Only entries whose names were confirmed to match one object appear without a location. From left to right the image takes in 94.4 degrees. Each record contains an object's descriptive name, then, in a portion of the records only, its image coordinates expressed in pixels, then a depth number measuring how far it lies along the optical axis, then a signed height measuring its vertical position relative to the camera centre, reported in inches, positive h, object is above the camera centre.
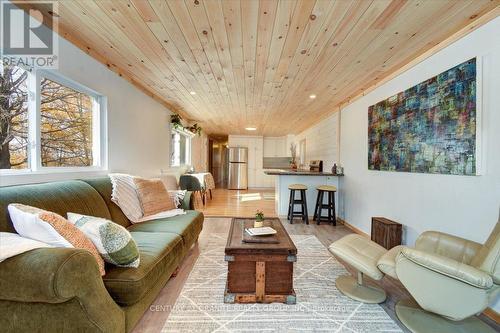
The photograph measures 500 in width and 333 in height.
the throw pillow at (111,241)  54.9 -19.4
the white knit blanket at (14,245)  41.8 -16.3
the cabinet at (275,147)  380.2 +25.6
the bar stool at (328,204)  166.6 -30.5
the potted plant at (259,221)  90.3 -23.3
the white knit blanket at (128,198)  98.1 -16.3
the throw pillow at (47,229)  48.2 -14.8
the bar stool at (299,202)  171.2 -29.7
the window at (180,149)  214.7 +13.0
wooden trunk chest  71.7 -35.0
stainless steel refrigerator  364.8 -9.3
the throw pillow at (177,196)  124.7 -18.9
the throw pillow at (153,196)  107.7 -17.2
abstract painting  74.3 +15.1
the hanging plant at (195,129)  242.8 +34.9
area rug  62.4 -44.2
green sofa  41.3 -26.5
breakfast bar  184.4 -16.4
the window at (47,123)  68.4 +13.2
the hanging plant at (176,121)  195.5 +34.4
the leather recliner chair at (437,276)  52.3 -29.2
